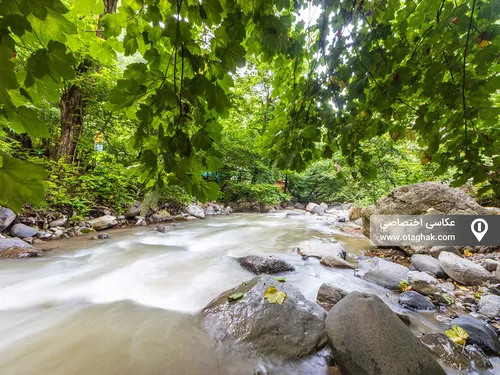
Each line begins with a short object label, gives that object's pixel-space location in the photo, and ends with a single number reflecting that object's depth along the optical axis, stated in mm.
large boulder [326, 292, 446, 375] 1567
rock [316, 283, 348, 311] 2832
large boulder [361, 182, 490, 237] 4684
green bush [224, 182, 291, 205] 14750
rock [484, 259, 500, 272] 3590
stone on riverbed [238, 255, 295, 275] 3910
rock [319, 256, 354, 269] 4258
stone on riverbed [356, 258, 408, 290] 3406
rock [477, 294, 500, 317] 2582
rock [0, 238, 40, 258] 3966
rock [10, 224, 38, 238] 4688
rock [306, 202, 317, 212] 16623
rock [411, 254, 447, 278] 3728
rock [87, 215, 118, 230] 6316
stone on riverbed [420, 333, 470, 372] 1861
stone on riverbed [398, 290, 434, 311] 2801
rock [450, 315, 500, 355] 2029
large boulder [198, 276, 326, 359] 1976
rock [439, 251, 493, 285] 3348
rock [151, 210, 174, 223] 8430
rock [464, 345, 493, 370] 1870
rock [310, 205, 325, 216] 15876
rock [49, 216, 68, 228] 5571
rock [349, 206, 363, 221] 9648
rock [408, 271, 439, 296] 3047
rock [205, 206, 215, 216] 11772
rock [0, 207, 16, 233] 4562
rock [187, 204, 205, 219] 10281
